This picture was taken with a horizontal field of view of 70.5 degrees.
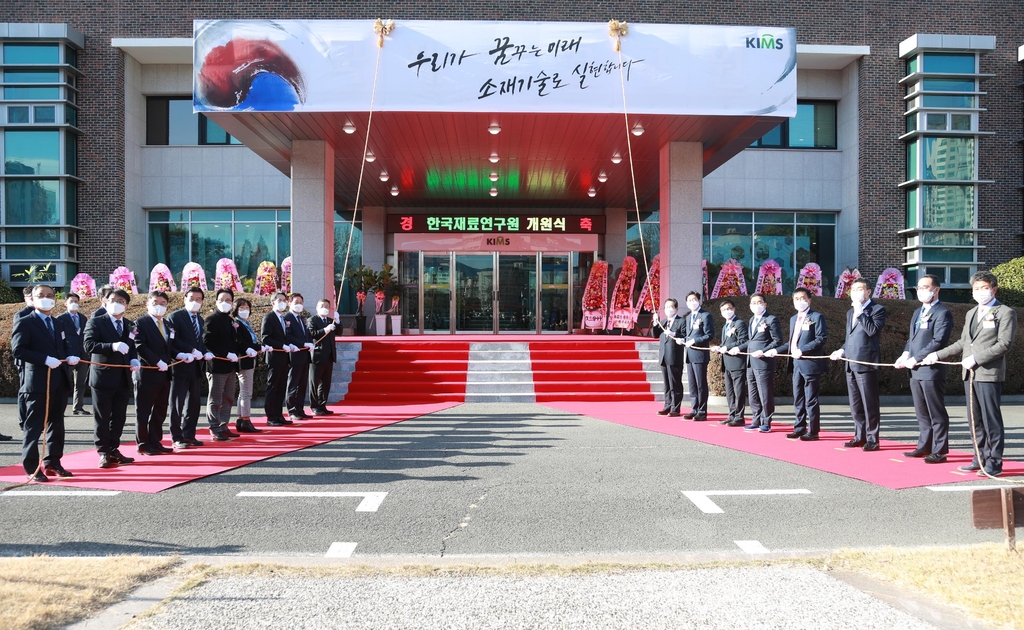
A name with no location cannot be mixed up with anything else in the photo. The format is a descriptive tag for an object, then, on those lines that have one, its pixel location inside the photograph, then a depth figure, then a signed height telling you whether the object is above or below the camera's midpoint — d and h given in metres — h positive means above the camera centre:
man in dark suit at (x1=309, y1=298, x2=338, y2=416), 11.24 -0.58
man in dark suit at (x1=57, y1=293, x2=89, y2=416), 10.64 -0.82
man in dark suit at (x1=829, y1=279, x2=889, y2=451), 8.12 -0.46
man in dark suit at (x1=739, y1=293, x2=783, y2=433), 9.55 -0.58
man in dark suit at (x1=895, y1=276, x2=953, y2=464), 7.34 -0.56
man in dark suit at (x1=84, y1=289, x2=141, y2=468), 7.14 -0.54
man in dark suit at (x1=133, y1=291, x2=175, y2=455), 7.73 -0.60
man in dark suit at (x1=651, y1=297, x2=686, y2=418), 11.20 -0.62
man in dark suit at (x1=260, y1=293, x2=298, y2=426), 10.15 -0.53
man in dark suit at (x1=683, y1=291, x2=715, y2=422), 10.83 -0.60
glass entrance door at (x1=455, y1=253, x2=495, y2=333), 22.42 +0.93
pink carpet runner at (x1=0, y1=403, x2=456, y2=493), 6.47 -1.44
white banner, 12.12 +4.28
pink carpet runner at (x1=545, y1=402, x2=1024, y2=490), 6.62 -1.47
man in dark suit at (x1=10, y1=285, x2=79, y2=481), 6.51 -0.57
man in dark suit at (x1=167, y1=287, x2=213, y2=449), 8.30 -0.55
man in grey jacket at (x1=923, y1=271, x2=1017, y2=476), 6.62 -0.40
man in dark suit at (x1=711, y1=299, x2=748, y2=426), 10.24 -0.62
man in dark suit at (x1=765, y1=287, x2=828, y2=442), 8.90 -0.64
